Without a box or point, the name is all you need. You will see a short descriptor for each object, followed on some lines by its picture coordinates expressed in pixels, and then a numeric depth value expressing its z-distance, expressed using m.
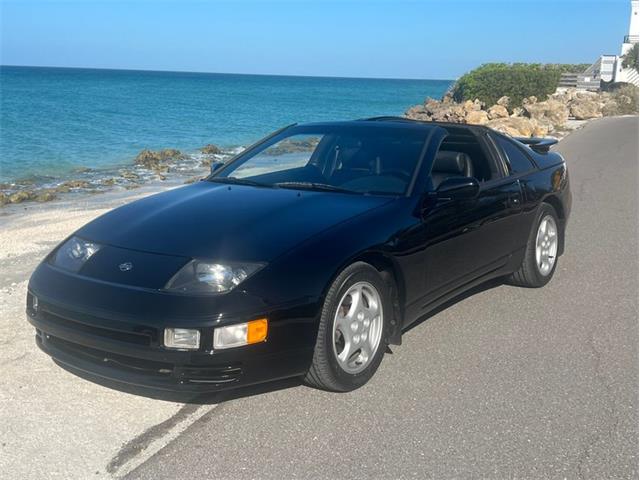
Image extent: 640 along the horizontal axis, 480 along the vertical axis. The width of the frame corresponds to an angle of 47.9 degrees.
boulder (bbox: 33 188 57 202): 14.28
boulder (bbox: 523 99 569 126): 29.55
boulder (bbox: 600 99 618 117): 40.66
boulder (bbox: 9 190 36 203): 14.15
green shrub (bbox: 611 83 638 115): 42.31
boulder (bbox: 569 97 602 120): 37.34
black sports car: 3.48
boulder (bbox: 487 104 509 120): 31.63
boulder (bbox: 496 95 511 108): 38.88
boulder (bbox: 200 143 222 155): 25.41
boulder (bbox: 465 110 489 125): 29.50
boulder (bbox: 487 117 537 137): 23.29
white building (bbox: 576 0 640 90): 69.12
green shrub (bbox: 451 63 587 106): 39.97
